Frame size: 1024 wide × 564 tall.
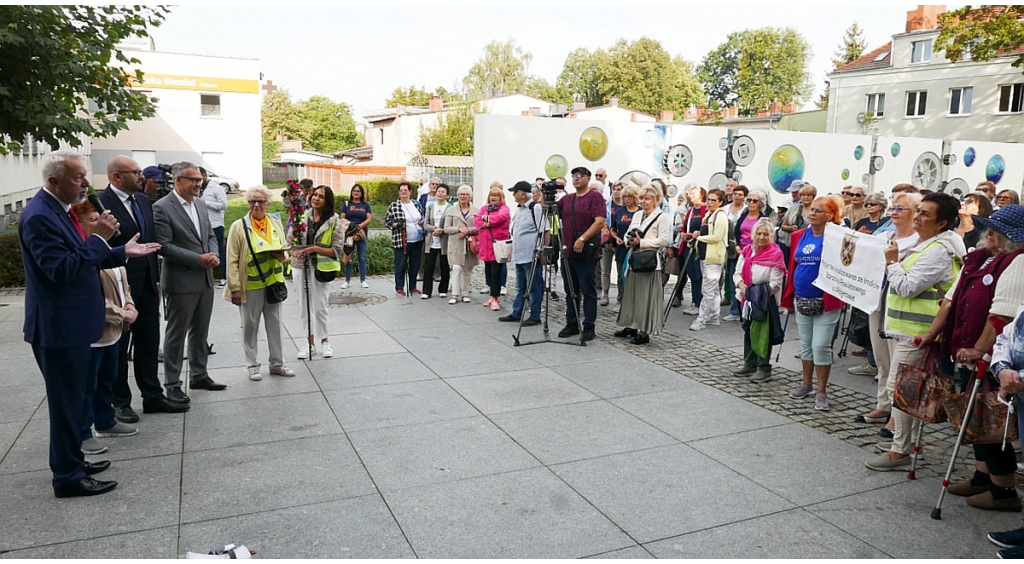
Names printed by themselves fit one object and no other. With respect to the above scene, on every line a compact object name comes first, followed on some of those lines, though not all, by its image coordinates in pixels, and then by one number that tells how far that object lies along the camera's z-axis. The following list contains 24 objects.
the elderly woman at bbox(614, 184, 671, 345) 8.30
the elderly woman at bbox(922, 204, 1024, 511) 3.87
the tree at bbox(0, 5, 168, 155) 9.60
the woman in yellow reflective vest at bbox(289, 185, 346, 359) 7.15
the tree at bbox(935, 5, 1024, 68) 25.44
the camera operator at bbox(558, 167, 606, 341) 8.39
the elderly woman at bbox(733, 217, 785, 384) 6.65
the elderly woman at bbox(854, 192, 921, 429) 5.17
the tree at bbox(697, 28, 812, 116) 73.94
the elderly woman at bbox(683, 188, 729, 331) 9.34
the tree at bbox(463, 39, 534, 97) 72.25
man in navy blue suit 3.94
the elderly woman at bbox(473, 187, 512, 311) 10.54
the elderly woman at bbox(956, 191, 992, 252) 6.79
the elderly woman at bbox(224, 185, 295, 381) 6.52
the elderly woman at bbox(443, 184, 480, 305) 10.88
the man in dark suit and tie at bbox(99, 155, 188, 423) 5.37
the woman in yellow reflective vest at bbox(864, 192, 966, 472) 4.66
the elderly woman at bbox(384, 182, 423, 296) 11.34
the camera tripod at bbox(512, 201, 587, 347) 8.34
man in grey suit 5.85
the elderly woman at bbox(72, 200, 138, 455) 4.69
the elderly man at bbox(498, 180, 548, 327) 9.47
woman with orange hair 5.84
